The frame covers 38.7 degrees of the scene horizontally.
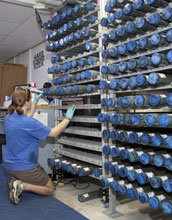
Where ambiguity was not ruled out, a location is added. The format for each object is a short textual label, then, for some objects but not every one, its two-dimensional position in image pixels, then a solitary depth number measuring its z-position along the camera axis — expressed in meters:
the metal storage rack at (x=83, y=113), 2.57
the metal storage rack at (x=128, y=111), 1.87
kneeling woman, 2.61
